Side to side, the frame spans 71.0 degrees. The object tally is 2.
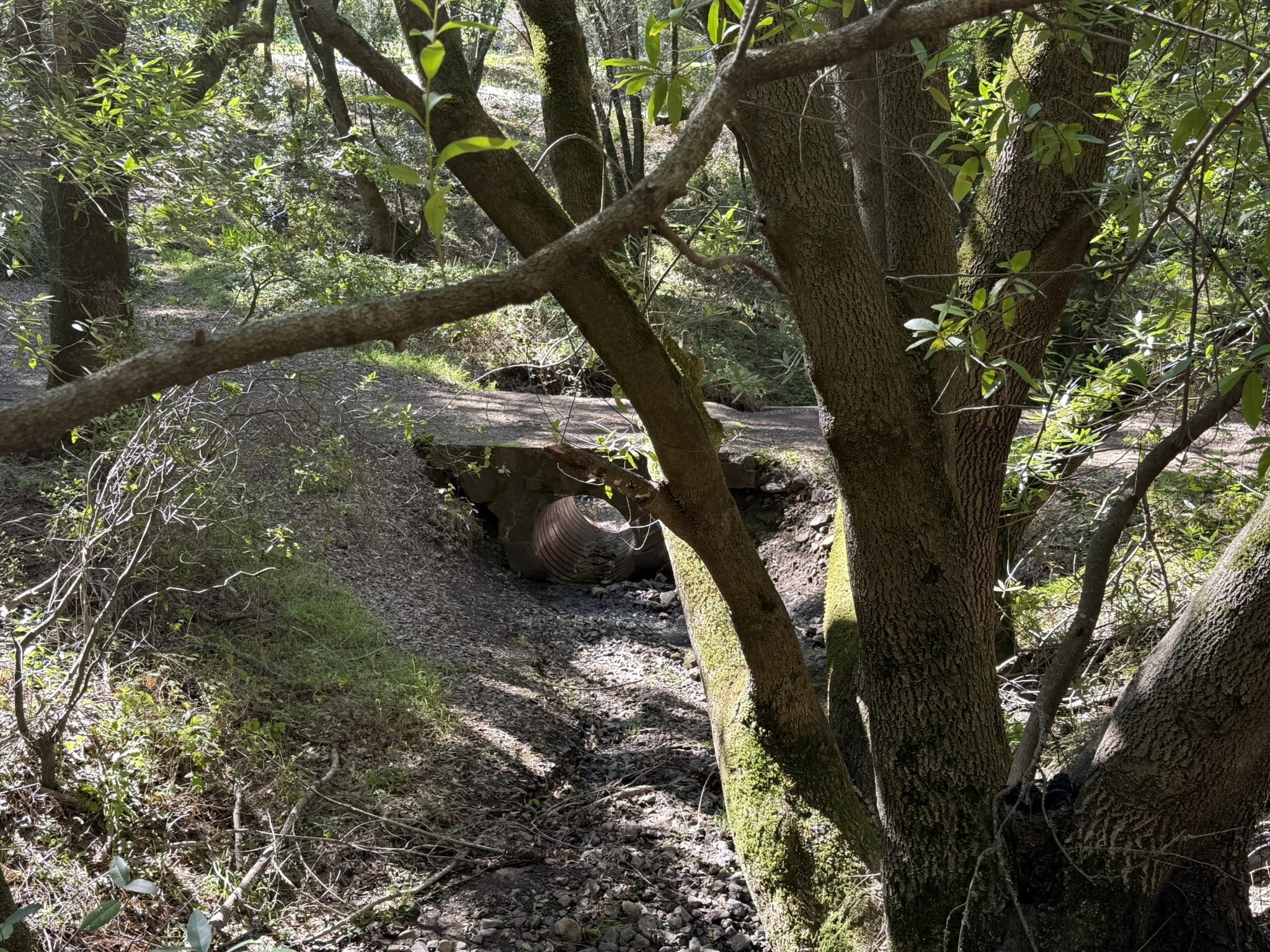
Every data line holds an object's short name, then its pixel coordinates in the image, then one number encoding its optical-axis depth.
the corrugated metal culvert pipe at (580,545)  9.19
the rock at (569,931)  3.79
